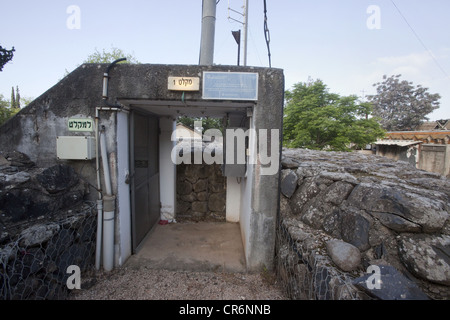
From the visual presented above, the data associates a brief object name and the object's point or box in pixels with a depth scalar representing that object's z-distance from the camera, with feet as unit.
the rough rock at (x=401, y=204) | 6.33
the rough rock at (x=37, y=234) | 6.61
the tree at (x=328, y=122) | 32.07
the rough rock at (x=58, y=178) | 7.94
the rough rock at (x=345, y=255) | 6.21
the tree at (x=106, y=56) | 76.69
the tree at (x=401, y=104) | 72.90
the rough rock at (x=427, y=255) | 5.42
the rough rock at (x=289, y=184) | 9.98
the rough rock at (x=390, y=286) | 4.76
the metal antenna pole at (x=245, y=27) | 30.22
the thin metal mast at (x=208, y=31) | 11.97
